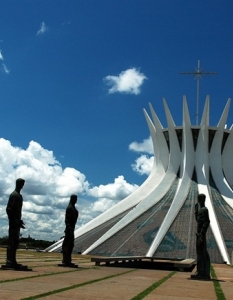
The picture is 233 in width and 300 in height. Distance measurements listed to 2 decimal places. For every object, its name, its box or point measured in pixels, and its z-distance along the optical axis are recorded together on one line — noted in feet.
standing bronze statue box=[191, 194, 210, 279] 35.06
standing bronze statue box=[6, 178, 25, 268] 35.00
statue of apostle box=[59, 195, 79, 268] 43.17
